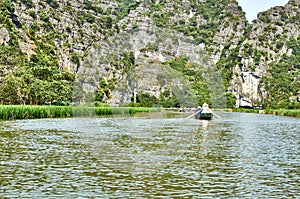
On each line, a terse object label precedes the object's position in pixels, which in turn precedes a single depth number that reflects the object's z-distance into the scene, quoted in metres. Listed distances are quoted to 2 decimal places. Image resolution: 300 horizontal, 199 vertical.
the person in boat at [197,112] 65.86
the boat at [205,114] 60.60
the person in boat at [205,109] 60.83
